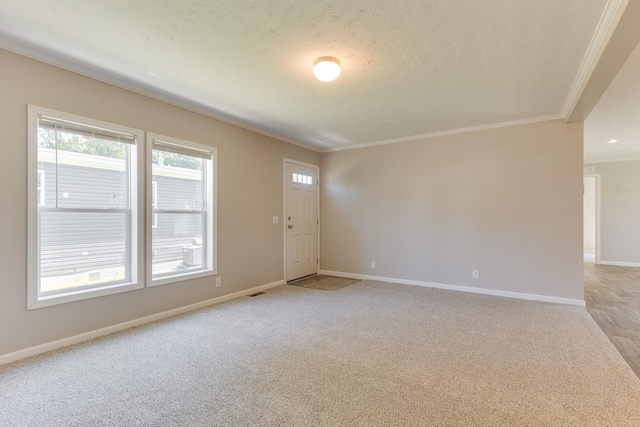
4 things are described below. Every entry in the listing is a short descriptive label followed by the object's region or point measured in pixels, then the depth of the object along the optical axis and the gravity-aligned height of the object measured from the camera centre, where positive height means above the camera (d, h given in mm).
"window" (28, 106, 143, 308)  2549 +30
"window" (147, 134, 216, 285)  3381 +20
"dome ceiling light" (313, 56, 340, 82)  2506 +1193
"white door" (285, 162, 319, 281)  5262 -147
